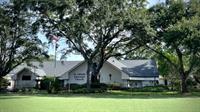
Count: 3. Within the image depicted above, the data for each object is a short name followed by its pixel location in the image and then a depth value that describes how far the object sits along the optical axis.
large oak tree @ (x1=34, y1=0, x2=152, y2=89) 50.69
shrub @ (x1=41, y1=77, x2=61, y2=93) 50.14
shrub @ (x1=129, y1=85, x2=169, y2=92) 56.95
